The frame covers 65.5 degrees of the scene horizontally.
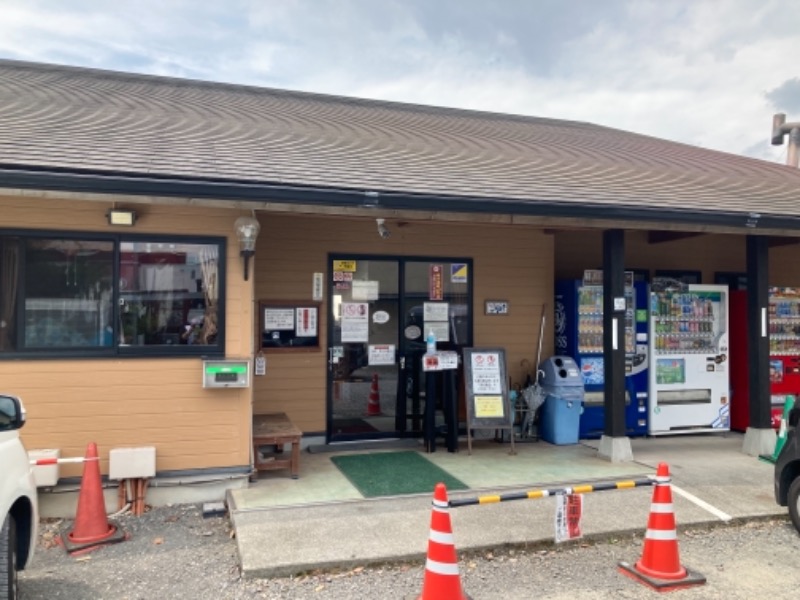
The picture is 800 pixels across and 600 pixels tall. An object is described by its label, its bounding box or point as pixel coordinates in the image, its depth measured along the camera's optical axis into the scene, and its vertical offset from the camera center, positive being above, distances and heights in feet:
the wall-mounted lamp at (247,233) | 18.10 +2.50
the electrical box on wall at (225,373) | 18.01 -1.59
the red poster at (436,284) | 26.09 +1.51
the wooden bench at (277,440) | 19.31 -3.76
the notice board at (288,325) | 23.90 -0.24
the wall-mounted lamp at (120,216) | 17.38 +2.84
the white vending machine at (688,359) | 26.78 -1.61
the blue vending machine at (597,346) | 26.40 -1.06
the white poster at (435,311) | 25.88 +0.38
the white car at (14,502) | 10.60 -3.33
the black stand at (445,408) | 23.52 -3.38
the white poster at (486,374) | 23.91 -2.07
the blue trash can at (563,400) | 25.08 -3.20
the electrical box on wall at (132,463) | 17.06 -4.00
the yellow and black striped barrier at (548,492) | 11.97 -3.51
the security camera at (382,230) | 21.45 +3.19
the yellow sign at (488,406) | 23.75 -3.31
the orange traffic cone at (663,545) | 13.41 -4.86
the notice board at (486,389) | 23.67 -2.66
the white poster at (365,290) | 25.14 +1.20
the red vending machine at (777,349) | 27.94 -1.20
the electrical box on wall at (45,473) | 16.33 -4.11
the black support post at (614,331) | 22.33 -0.35
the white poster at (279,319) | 23.94 -0.01
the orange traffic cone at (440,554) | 11.44 -4.32
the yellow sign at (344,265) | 24.80 +2.17
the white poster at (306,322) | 24.23 -0.12
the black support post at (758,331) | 24.04 -0.36
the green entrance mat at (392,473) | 18.96 -5.08
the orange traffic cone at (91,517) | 15.37 -5.01
